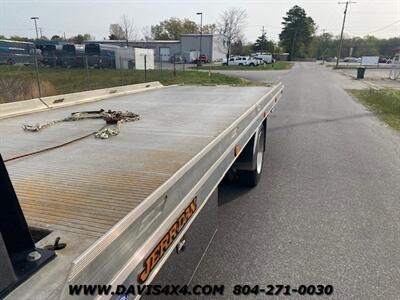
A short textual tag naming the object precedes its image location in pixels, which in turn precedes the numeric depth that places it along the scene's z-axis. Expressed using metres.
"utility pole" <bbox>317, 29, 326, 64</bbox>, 124.75
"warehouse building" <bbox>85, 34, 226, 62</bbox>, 71.06
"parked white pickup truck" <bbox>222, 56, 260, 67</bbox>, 56.88
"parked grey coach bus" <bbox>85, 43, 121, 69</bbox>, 40.22
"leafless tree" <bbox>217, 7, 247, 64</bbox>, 76.98
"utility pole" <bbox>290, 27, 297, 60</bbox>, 103.38
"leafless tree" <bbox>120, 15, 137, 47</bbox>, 67.48
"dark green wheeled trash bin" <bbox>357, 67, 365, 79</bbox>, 33.12
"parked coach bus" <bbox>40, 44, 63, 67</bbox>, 41.08
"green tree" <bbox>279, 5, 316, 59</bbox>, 103.19
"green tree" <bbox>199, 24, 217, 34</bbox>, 96.38
